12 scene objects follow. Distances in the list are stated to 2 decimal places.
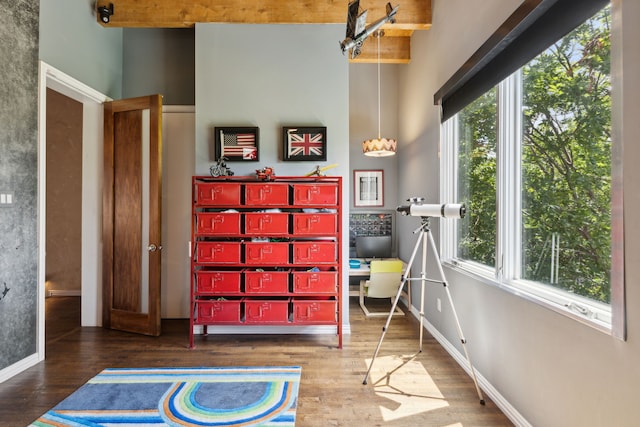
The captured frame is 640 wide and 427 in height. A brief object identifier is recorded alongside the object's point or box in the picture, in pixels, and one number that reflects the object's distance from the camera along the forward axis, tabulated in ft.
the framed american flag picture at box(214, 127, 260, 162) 10.93
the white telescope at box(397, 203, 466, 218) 7.10
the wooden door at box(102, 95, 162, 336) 11.48
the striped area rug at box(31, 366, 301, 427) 6.46
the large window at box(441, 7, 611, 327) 4.83
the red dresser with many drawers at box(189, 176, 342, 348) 9.97
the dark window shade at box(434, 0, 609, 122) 5.08
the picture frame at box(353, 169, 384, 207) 15.71
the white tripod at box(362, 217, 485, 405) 7.82
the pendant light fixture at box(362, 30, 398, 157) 12.73
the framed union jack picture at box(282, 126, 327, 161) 10.99
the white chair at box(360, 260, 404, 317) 12.67
